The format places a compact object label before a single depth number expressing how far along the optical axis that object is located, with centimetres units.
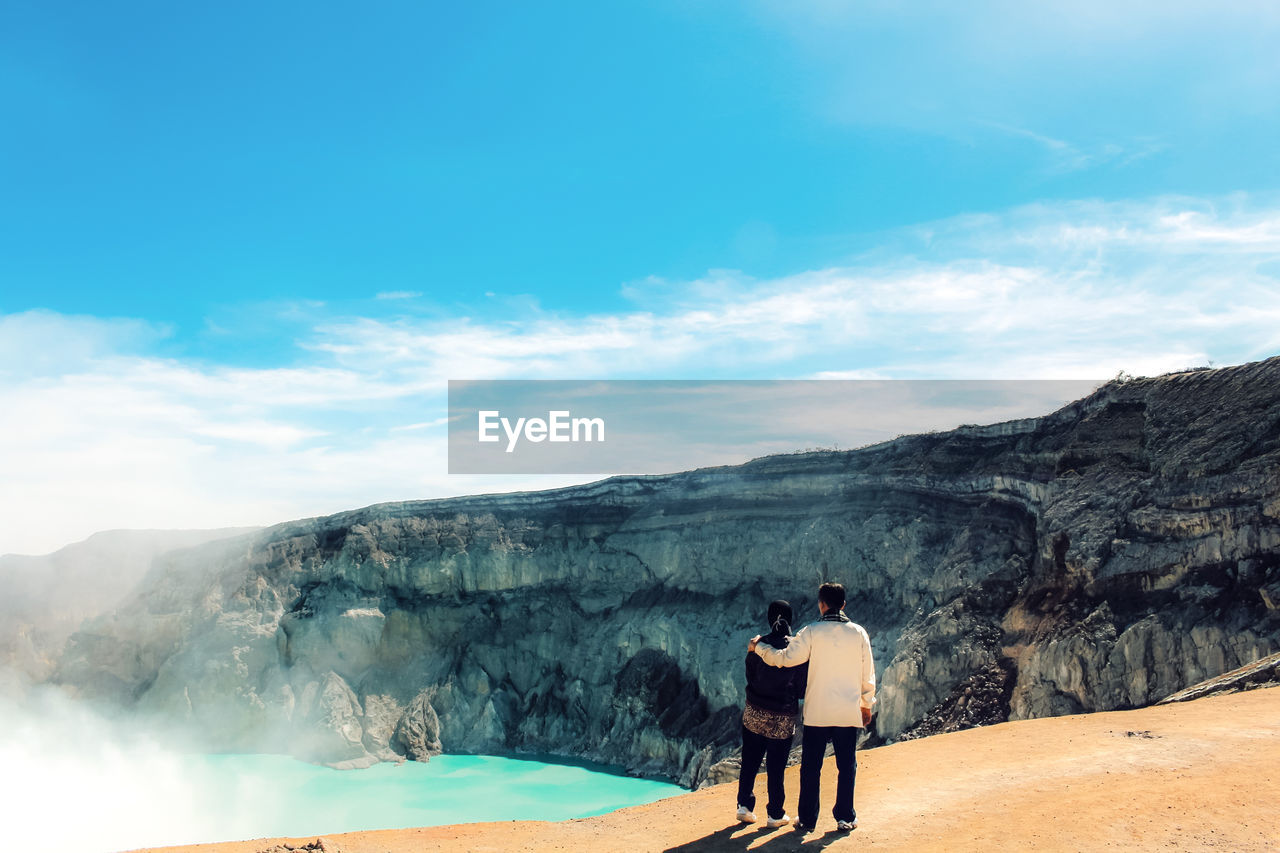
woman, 703
